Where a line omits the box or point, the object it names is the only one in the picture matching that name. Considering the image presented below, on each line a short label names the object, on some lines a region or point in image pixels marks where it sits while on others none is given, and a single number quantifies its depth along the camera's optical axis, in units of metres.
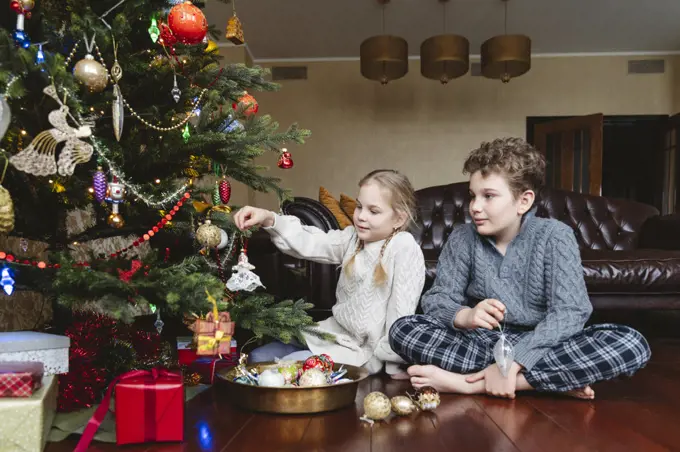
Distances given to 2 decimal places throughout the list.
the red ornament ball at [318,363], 1.49
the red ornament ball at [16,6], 1.18
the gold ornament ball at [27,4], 1.19
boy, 1.54
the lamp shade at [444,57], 4.52
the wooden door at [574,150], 5.25
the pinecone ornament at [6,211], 1.14
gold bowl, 1.37
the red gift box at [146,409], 1.17
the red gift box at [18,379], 1.07
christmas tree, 1.19
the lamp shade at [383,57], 4.48
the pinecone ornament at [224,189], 1.58
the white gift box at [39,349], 1.18
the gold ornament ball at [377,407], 1.33
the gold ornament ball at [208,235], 1.47
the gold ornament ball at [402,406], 1.39
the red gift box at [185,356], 1.72
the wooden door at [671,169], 5.72
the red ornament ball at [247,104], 1.66
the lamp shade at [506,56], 4.49
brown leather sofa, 2.54
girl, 1.83
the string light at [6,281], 1.21
